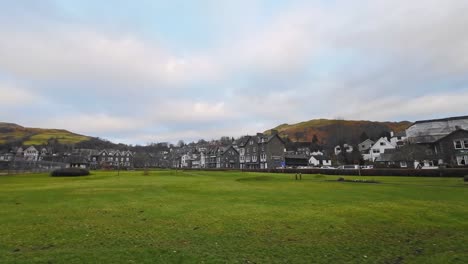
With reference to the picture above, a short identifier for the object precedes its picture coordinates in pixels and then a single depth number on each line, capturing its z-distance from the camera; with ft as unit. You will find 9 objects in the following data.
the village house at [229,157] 405.18
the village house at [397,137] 376.17
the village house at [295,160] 370.94
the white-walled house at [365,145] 446.77
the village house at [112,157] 560.20
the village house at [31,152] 552.00
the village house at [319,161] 403.01
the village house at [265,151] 338.54
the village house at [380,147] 344.08
